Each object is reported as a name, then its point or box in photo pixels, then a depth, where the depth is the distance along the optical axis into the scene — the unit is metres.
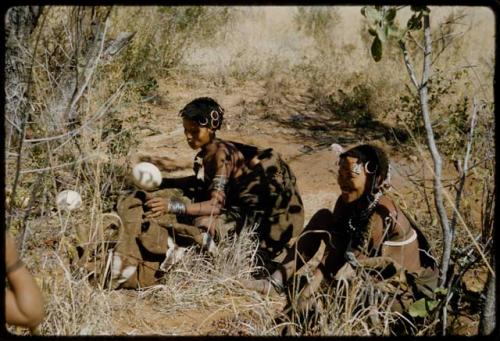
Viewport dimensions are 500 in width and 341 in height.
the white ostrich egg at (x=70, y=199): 3.45
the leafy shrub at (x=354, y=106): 8.26
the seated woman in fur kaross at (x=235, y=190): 3.97
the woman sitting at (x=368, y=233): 3.06
